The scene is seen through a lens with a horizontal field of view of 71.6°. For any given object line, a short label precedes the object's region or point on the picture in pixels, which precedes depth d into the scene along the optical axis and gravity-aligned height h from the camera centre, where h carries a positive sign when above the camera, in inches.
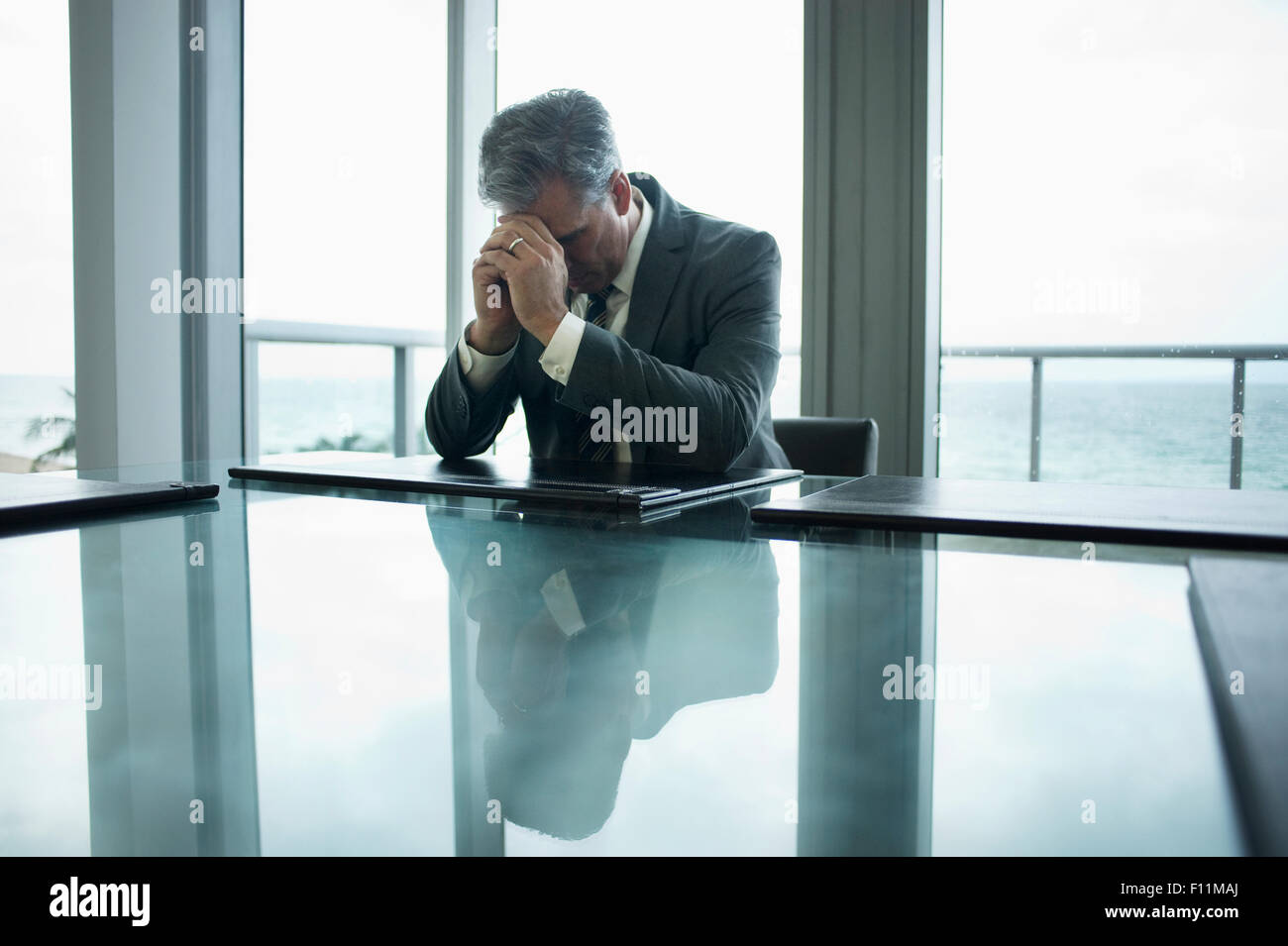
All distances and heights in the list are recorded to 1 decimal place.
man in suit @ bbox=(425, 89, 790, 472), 51.1 +8.5
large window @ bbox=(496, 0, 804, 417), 118.4 +51.1
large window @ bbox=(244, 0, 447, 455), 112.1 +33.2
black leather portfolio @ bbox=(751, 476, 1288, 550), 26.7 -2.4
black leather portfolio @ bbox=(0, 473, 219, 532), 31.2 -2.3
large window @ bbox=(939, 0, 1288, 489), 110.0 +30.0
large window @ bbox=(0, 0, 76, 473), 86.9 +19.5
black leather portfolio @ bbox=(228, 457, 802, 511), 35.2 -1.9
